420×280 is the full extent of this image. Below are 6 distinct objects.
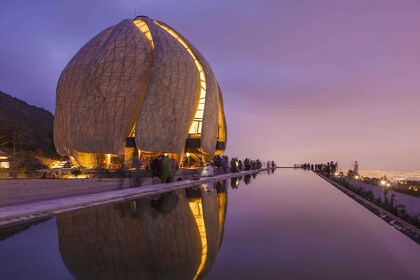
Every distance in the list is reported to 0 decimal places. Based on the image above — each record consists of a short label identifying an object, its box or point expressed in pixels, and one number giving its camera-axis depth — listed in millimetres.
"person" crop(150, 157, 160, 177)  21406
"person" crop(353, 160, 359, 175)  44919
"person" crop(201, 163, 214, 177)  31109
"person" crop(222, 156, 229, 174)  40566
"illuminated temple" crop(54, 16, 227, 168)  37781
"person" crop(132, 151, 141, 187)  18672
